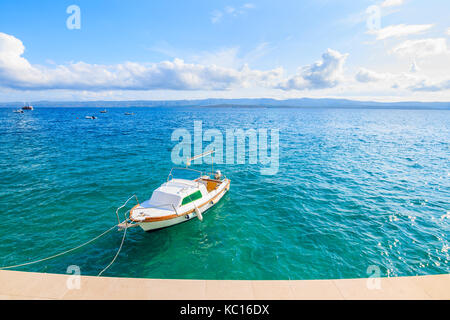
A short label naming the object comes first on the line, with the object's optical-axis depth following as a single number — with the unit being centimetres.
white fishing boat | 1331
